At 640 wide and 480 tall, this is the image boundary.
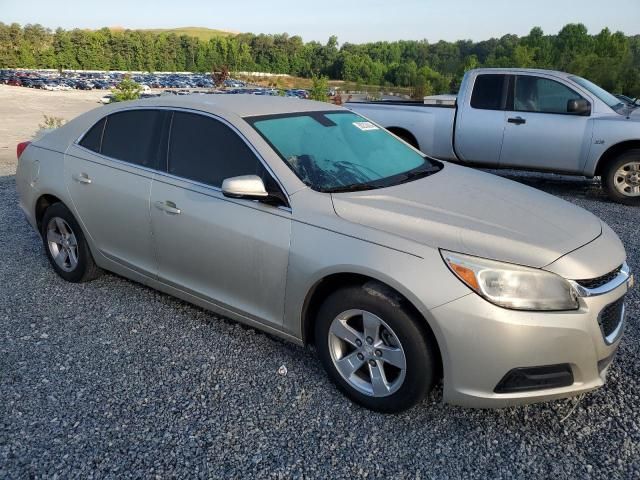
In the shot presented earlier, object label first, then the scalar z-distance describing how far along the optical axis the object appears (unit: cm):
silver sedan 243
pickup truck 716
